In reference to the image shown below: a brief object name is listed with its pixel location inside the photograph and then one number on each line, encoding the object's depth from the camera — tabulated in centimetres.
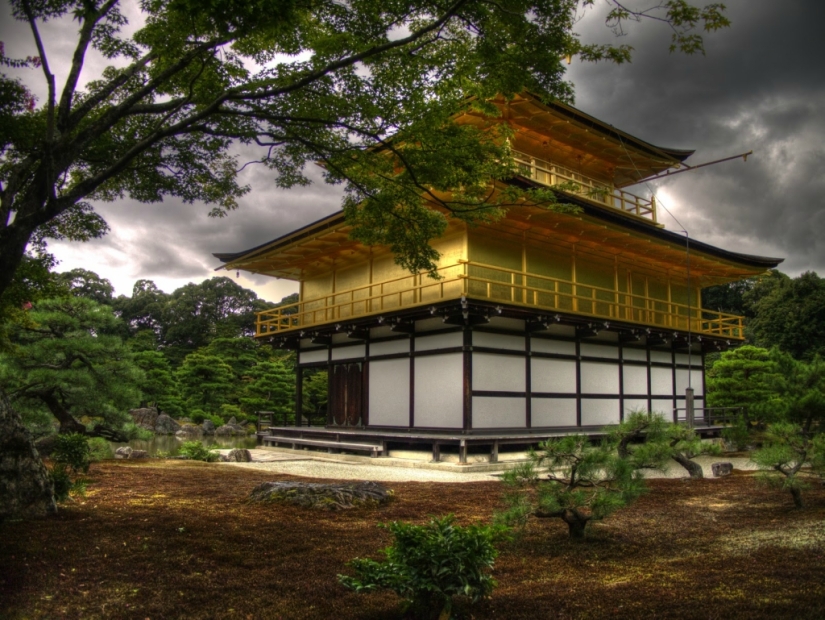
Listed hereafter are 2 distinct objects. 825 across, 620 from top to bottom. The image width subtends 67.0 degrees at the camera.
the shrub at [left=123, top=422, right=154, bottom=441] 1281
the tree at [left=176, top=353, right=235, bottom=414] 3509
